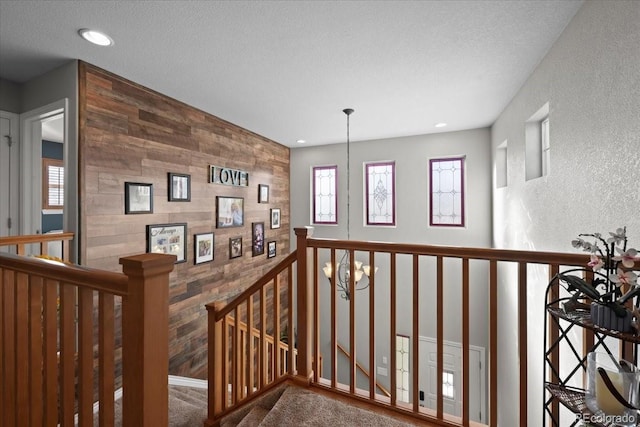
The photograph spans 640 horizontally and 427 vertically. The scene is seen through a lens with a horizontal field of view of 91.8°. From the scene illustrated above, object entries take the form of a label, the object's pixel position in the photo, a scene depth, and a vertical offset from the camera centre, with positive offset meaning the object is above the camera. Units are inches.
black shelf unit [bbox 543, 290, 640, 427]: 43.6 -23.8
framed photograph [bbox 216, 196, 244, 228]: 168.4 +1.1
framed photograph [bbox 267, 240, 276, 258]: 215.2 -24.6
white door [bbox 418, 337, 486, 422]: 205.2 -113.3
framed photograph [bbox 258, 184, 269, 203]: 207.6 +14.1
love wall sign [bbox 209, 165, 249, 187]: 163.5 +21.3
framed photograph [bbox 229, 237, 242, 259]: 178.0 -19.4
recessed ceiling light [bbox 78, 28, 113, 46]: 86.3 +50.8
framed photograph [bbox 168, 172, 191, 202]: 137.9 +12.3
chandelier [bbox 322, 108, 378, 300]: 154.5 -31.1
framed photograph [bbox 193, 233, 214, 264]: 152.5 -16.9
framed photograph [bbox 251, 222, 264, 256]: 199.2 -16.0
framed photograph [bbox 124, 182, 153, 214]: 118.3 +6.6
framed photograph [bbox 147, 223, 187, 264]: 128.8 -10.9
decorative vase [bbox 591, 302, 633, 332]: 42.2 -14.8
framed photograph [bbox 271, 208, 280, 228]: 222.8 -3.0
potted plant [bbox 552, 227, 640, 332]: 41.7 -10.9
